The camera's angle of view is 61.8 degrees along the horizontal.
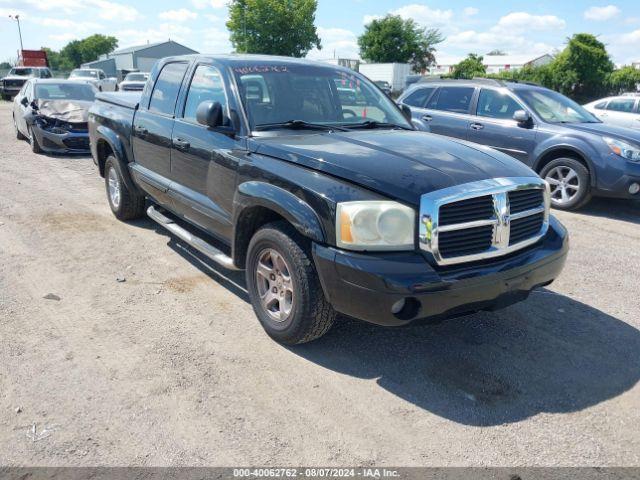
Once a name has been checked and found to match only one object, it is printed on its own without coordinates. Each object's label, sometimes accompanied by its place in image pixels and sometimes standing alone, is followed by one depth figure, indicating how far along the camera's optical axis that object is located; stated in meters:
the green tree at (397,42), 60.06
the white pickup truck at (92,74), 29.53
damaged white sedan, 11.04
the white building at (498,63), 67.40
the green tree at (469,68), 43.09
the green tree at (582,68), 33.69
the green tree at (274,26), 51.84
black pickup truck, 3.00
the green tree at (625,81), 36.03
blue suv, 7.22
